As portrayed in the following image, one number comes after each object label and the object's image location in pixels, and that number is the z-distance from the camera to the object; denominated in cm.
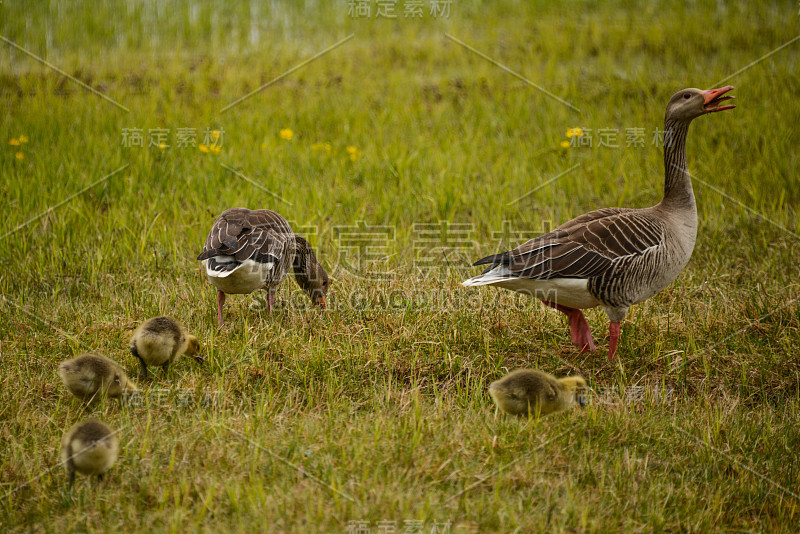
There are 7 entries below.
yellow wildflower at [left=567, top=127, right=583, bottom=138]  1761
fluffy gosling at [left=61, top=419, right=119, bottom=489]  748
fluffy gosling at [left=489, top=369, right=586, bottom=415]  894
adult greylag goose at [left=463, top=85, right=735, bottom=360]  1060
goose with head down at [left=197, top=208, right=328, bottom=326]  1093
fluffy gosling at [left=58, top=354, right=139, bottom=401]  907
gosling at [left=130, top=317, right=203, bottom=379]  955
